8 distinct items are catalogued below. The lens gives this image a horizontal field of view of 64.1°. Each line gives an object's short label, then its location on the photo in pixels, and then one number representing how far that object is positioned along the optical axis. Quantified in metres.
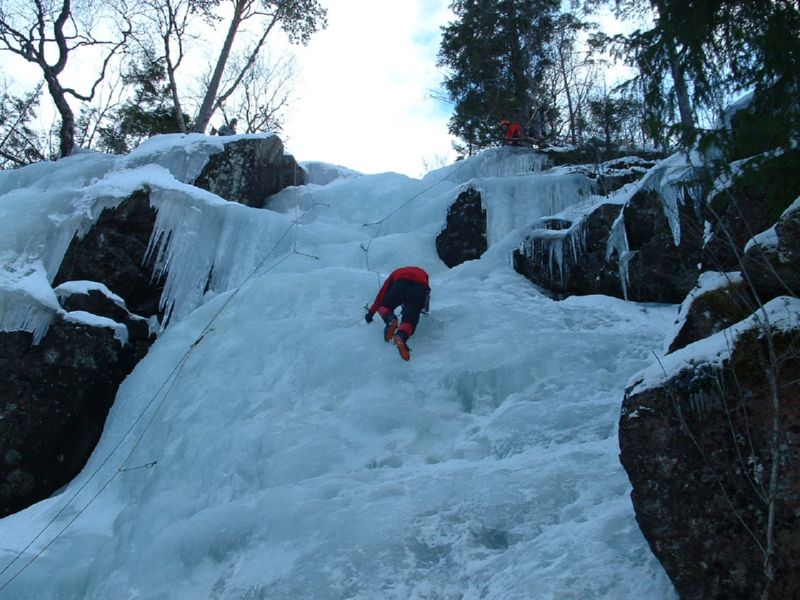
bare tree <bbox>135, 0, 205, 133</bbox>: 13.70
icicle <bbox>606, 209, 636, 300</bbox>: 6.69
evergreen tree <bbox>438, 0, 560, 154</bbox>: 12.96
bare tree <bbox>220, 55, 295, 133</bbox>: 17.69
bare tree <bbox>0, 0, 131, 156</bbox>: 11.49
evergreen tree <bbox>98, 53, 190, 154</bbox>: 14.27
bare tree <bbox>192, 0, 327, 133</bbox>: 13.62
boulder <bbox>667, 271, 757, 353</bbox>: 3.31
